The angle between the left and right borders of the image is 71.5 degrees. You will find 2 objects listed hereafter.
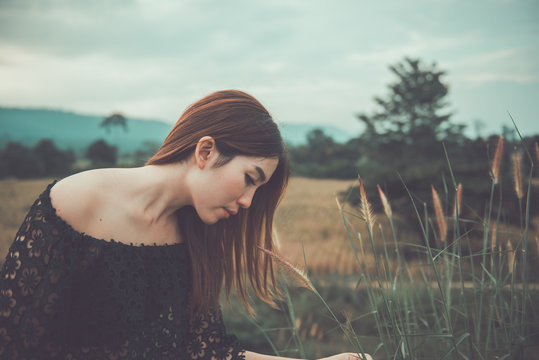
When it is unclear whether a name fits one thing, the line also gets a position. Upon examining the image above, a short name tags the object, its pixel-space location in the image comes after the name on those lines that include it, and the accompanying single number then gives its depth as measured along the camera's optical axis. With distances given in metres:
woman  1.12
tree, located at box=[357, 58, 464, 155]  14.72
